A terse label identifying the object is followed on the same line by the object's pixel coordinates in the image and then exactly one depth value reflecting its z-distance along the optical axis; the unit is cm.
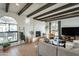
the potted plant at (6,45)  122
